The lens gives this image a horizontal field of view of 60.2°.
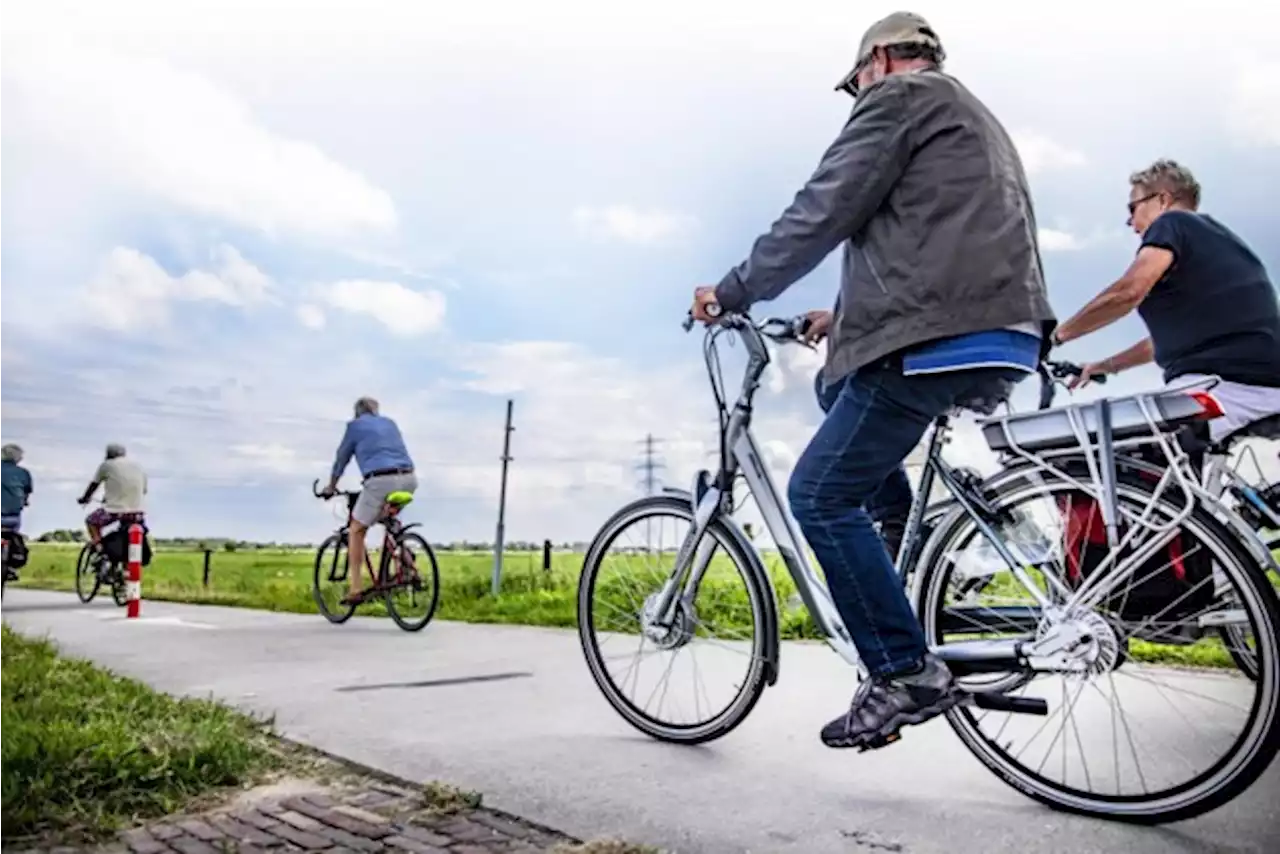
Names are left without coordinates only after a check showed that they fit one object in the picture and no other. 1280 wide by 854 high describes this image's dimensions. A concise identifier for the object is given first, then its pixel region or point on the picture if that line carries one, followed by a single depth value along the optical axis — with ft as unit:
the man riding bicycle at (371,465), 18.94
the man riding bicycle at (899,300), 5.72
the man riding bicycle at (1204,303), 7.89
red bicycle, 18.16
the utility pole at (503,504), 22.54
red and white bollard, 21.44
